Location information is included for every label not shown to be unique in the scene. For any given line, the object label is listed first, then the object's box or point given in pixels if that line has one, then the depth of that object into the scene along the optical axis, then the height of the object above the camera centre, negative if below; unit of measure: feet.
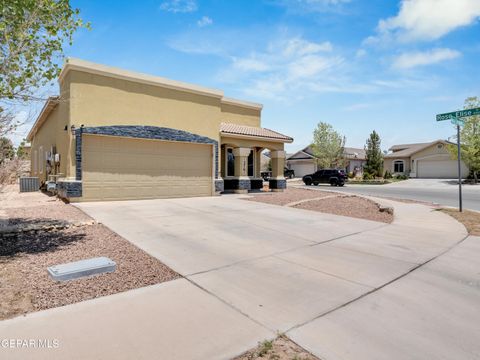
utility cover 14.93 -4.62
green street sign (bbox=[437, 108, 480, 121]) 33.40 +6.88
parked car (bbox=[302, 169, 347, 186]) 108.17 -0.61
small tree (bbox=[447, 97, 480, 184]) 109.50 +11.29
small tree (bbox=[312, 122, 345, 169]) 148.66 +13.59
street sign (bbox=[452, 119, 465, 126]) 36.67 +6.34
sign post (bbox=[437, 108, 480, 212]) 33.58 +6.80
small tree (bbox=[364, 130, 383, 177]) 142.51 +8.35
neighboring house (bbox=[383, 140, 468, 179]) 133.08 +5.99
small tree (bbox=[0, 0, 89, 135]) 18.06 +8.34
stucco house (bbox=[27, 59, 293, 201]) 42.73 +6.04
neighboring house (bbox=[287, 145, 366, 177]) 172.65 +7.91
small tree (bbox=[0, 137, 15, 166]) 19.57 +1.71
